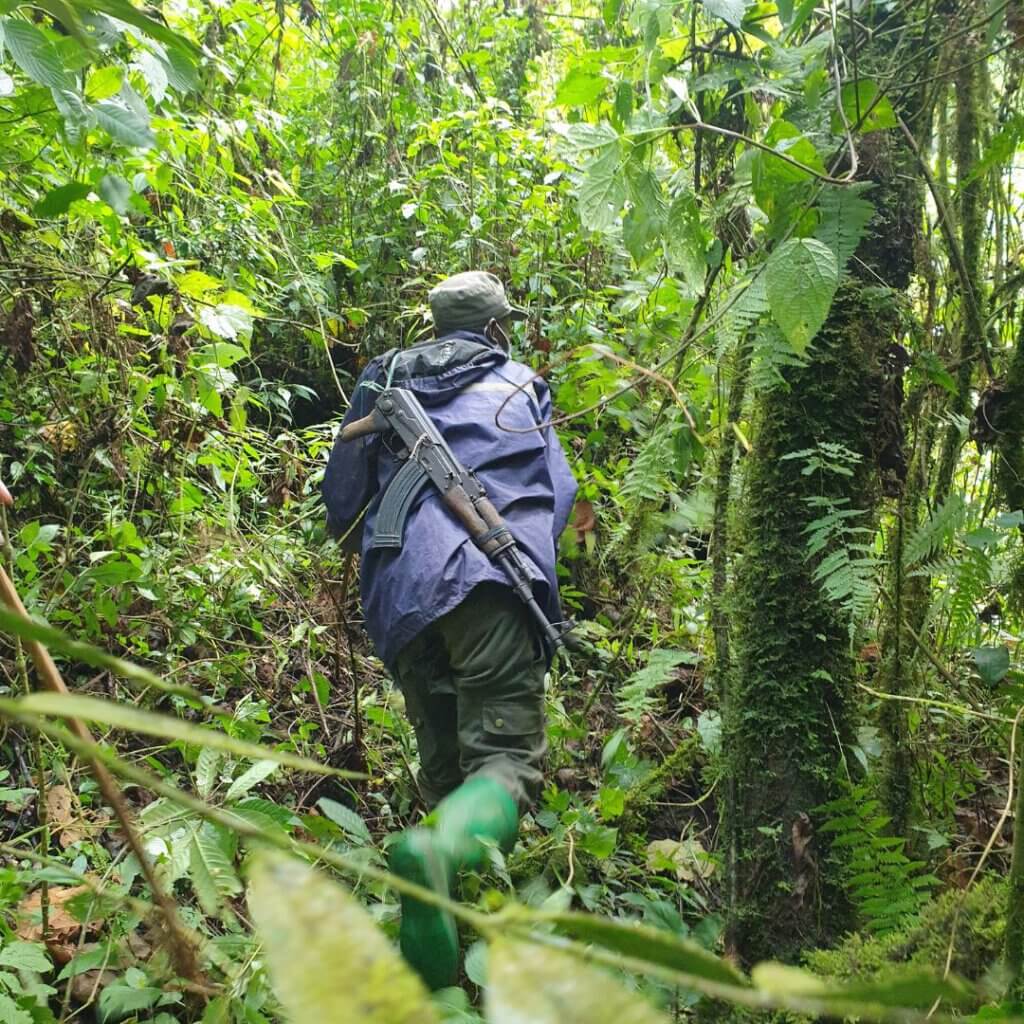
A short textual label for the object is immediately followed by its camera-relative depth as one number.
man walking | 2.61
